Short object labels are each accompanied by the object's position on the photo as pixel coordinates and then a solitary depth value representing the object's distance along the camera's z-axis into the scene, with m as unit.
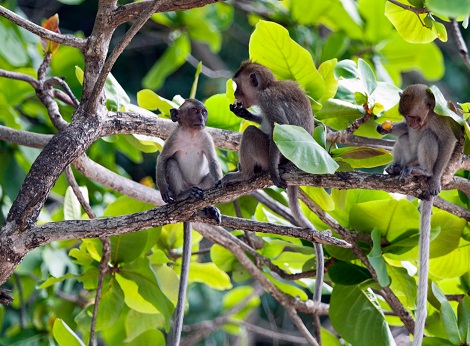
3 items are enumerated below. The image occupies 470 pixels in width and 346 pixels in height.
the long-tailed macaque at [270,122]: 9.12
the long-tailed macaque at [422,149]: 8.60
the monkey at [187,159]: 9.66
